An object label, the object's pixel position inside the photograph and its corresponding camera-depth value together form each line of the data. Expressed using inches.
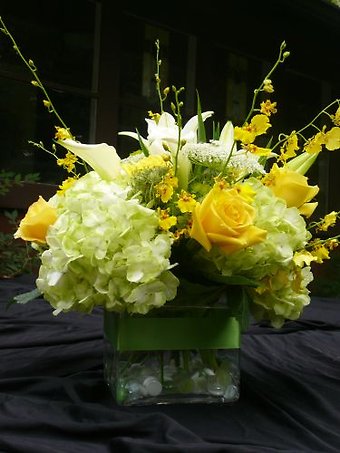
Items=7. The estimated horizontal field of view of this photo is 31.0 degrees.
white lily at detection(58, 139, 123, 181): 40.4
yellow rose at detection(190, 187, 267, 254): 35.1
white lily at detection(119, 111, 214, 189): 39.4
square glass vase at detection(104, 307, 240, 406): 38.3
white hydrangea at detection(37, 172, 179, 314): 35.3
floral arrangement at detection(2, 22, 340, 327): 35.5
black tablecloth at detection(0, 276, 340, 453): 32.7
